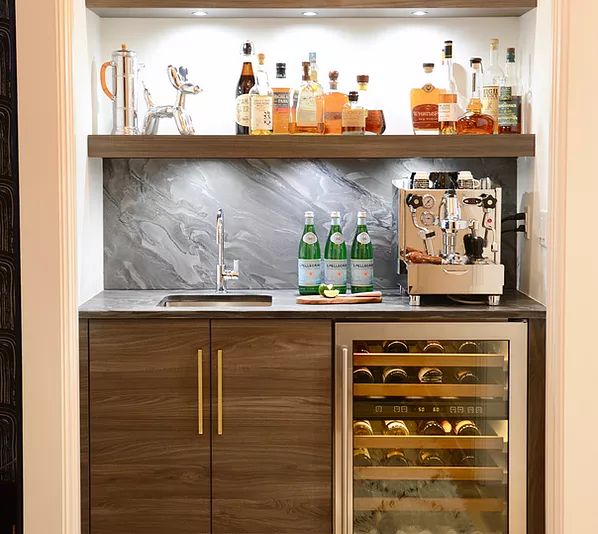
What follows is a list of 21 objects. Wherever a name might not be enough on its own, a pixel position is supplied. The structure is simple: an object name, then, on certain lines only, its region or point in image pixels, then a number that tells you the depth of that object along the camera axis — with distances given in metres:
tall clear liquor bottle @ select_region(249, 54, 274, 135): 3.10
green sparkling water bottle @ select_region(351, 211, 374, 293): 3.18
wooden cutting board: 2.98
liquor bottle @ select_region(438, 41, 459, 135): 3.10
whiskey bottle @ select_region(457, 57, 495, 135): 3.12
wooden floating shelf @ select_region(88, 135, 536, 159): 3.05
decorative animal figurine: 3.16
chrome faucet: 3.22
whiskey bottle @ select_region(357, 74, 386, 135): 3.16
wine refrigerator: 2.84
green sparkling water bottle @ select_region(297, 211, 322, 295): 3.18
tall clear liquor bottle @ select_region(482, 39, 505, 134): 3.14
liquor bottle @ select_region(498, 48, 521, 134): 3.14
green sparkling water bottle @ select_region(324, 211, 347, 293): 3.17
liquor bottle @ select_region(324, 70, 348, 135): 3.14
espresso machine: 2.93
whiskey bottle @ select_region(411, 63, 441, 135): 3.15
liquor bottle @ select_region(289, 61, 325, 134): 3.14
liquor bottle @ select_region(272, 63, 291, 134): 3.16
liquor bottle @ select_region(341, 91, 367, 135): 3.10
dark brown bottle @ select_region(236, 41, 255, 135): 3.15
